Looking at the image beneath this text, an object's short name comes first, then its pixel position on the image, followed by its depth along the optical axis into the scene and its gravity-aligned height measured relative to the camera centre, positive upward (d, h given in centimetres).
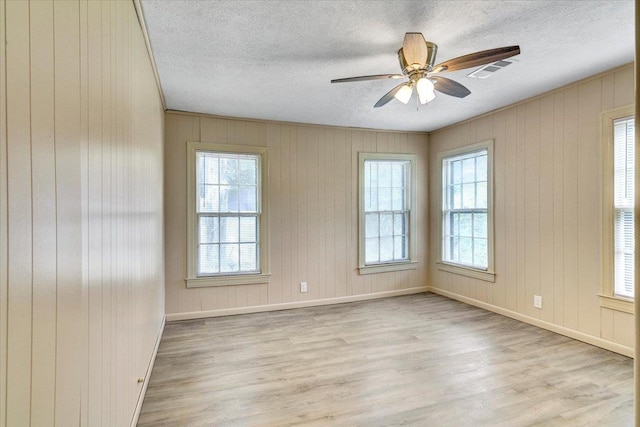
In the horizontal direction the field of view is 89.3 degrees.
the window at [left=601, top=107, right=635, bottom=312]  291 +4
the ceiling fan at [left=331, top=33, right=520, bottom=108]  206 +100
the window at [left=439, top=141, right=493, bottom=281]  434 +1
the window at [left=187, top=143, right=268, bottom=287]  411 -3
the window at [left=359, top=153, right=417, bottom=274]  499 +1
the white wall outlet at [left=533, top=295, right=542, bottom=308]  368 -101
